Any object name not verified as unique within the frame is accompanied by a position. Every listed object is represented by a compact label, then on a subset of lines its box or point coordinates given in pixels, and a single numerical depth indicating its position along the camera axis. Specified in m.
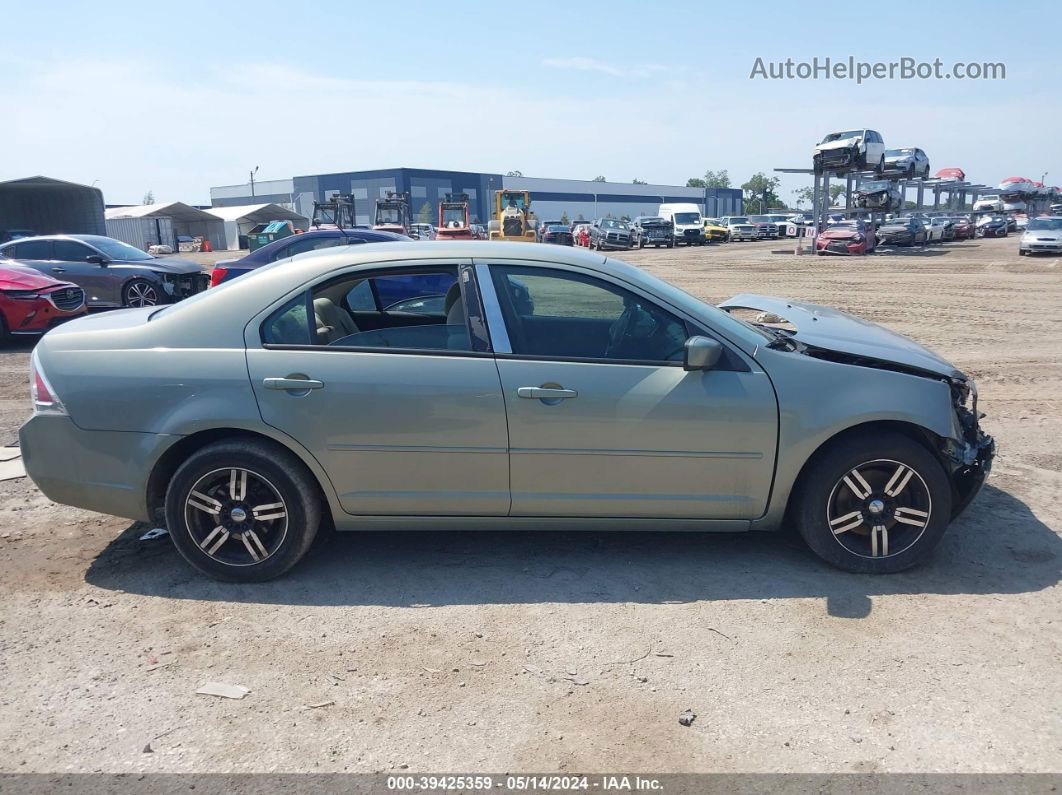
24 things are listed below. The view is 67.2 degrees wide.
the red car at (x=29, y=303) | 11.20
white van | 47.06
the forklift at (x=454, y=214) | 31.47
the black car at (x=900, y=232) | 38.69
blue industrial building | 83.56
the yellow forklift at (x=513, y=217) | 35.44
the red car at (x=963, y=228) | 46.81
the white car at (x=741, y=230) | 52.72
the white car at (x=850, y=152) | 34.84
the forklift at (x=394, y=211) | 32.38
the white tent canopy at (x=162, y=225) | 52.69
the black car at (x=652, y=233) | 45.69
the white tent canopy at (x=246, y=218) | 61.72
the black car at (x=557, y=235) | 42.69
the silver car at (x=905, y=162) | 40.87
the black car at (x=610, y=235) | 42.94
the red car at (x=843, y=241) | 34.09
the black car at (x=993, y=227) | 53.44
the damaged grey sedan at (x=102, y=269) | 13.72
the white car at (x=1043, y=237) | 28.31
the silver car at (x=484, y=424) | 3.92
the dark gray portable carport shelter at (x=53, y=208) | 34.19
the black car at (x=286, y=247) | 10.93
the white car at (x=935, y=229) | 41.94
